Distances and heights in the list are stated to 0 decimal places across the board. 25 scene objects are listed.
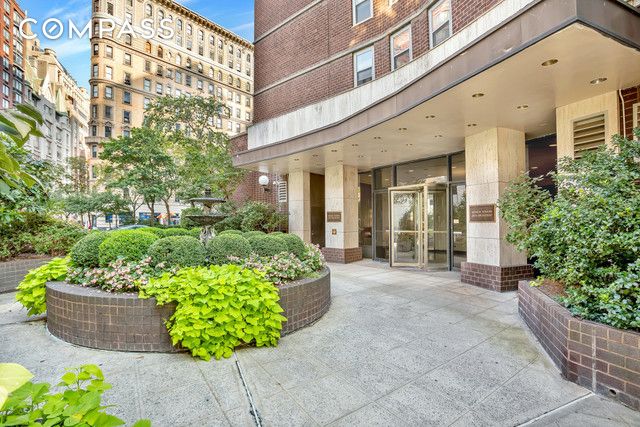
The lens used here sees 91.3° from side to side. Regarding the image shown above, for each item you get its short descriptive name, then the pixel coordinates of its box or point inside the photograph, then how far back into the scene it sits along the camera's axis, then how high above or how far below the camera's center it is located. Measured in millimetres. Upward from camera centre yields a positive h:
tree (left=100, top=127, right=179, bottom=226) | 14297 +2714
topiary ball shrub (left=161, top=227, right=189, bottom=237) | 7466 -309
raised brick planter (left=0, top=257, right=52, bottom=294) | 6641 -1073
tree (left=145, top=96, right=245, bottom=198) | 13352 +4059
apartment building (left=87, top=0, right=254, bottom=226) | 39438 +22092
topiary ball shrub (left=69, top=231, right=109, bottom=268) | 4582 -476
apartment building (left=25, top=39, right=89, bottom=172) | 42406 +19509
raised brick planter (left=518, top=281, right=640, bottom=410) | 2611 -1285
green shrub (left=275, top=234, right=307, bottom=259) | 5607 -489
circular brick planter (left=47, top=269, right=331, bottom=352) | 3650 -1185
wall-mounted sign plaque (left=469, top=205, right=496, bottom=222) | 6734 +59
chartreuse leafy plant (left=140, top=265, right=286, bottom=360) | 3447 -1038
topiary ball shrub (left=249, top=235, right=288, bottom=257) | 5188 -459
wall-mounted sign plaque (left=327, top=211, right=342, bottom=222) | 10570 +52
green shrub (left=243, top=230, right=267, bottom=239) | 6430 -321
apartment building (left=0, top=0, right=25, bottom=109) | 35438 +20108
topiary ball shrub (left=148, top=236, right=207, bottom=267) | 4395 -470
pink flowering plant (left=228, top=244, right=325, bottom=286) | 4461 -714
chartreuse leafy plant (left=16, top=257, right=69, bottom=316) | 4480 -960
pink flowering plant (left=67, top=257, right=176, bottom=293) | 3906 -716
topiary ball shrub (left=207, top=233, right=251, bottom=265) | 4793 -456
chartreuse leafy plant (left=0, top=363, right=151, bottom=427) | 1023 -659
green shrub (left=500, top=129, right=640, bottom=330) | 2791 -246
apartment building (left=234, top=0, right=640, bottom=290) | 3871 +1873
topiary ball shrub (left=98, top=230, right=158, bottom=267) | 4406 -377
